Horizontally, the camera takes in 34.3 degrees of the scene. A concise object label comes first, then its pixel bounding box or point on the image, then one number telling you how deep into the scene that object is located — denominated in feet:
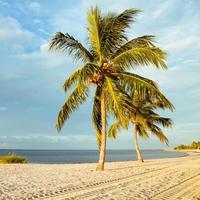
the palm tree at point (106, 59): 46.50
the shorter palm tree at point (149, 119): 78.33
